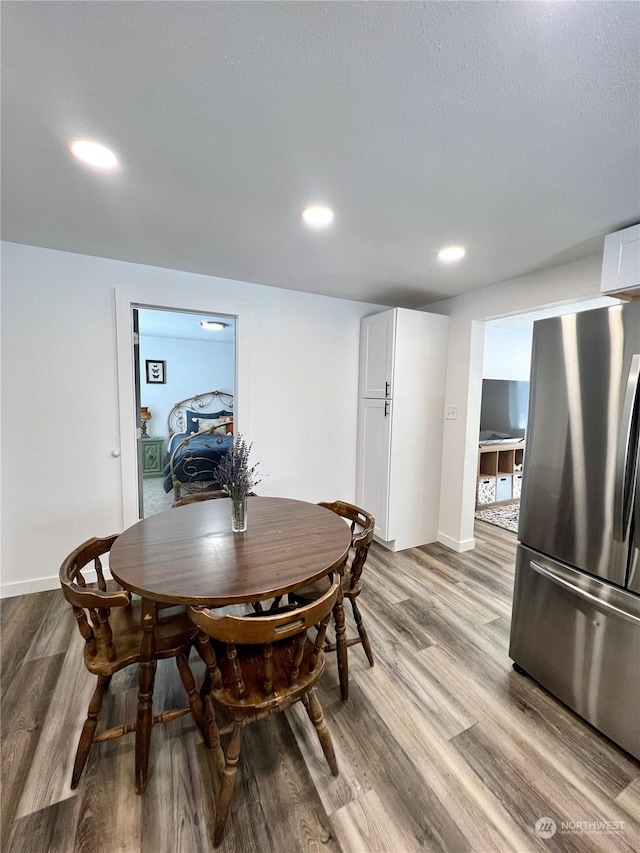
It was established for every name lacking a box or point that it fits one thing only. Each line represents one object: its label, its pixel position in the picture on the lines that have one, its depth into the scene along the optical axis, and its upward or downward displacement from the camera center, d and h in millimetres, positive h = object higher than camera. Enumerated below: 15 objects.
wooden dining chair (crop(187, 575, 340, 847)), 1087 -1019
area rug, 4203 -1491
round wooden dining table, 1245 -696
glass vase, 1746 -609
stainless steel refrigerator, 1472 -562
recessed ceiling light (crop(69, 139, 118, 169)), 1356 +957
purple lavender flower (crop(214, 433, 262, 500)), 1729 -405
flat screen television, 4762 -116
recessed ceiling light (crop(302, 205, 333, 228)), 1796 +963
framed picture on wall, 6098 +355
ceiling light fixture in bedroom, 4685 +950
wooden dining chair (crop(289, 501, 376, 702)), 1701 -1018
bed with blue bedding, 4566 -714
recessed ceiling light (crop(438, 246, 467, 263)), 2248 +976
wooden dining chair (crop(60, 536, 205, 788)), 1217 -991
